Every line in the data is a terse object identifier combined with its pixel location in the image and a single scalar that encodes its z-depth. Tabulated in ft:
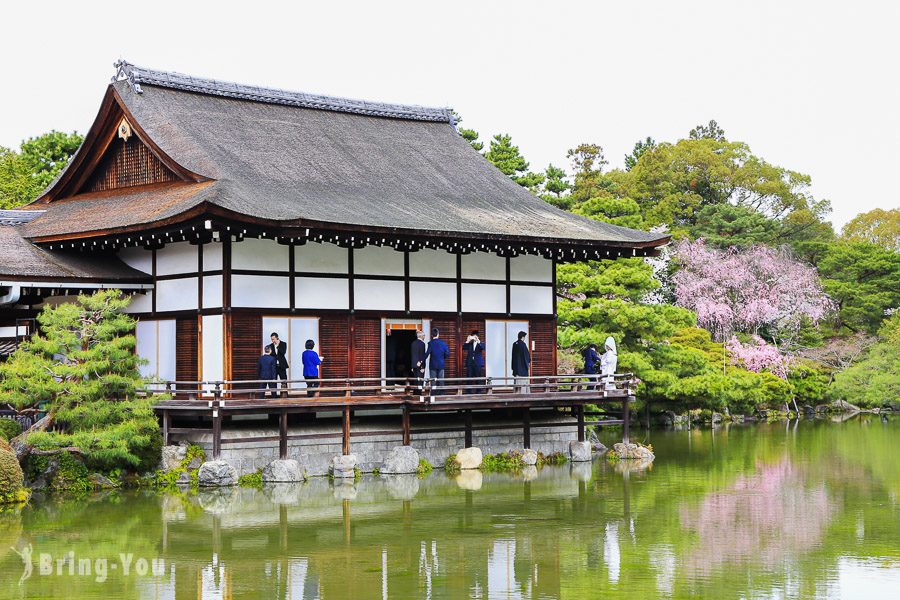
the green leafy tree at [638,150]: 217.15
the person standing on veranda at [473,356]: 83.66
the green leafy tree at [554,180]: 147.02
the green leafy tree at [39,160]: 122.21
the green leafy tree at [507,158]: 147.33
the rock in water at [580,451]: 87.71
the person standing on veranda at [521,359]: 85.71
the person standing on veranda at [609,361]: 87.86
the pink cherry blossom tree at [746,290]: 155.94
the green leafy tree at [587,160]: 199.52
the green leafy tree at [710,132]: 211.20
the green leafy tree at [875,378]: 142.61
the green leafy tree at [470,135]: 144.25
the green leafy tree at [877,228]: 205.57
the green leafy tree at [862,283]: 167.84
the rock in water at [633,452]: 88.84
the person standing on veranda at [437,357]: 80.18
